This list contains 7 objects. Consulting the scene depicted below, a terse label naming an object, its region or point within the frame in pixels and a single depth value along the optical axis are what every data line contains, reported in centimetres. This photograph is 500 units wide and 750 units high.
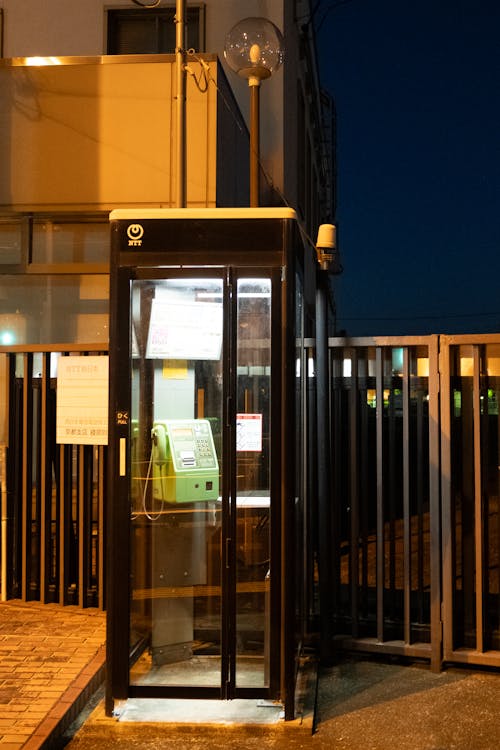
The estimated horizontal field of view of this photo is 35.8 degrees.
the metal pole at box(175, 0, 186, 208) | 579
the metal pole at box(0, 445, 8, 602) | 671
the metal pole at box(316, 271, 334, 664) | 552
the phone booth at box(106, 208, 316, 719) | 459
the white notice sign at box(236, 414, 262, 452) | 479
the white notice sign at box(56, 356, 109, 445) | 647
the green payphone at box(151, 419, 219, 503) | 495
